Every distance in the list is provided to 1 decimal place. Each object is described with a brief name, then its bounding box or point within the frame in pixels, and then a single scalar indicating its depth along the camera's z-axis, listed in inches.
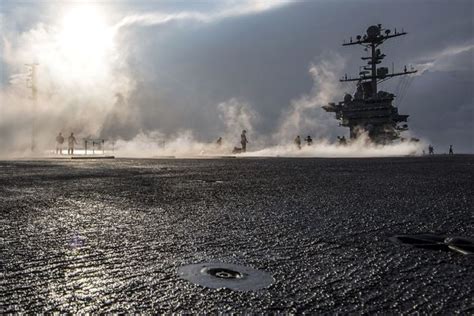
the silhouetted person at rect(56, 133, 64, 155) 2023.9
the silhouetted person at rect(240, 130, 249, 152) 2225.6
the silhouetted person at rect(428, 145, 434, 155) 2535.9
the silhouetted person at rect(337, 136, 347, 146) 2230.9
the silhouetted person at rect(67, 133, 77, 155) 1991.9
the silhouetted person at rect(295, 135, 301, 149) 2193.9
